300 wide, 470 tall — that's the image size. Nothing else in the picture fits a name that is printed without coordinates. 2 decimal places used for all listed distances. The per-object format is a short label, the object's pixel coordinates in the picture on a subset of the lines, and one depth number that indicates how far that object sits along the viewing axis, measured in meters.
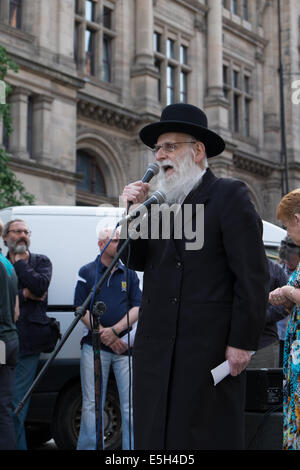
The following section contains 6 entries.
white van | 7.04
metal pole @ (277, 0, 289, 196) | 26.88
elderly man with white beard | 3.35
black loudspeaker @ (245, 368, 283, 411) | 4.92
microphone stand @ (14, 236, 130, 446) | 3.84
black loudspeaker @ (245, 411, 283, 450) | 4.87
